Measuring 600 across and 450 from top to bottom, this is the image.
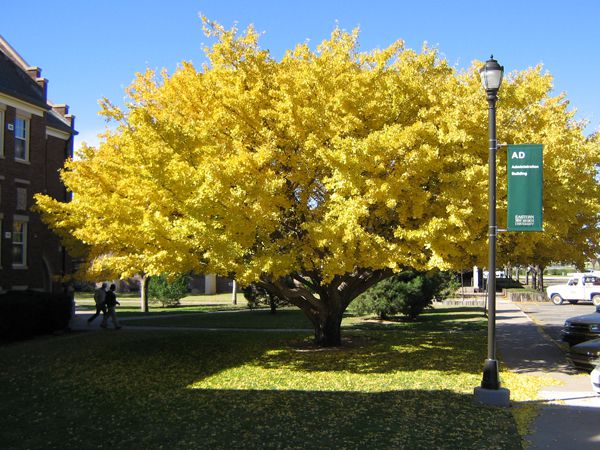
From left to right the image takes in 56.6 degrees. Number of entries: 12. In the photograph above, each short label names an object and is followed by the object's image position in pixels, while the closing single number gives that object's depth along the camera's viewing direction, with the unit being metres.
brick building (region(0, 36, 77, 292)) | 20.91
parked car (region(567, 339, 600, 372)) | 11.41
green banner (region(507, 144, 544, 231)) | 9.23
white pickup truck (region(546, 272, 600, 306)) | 35.53
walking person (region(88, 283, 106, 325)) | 20.91
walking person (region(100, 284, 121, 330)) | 20.12
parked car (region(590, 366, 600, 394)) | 8.95
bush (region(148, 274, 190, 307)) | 34.47
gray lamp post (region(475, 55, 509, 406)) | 9.08
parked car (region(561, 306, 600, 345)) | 13.64
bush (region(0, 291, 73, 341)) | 16.98
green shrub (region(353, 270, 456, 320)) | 23.75
